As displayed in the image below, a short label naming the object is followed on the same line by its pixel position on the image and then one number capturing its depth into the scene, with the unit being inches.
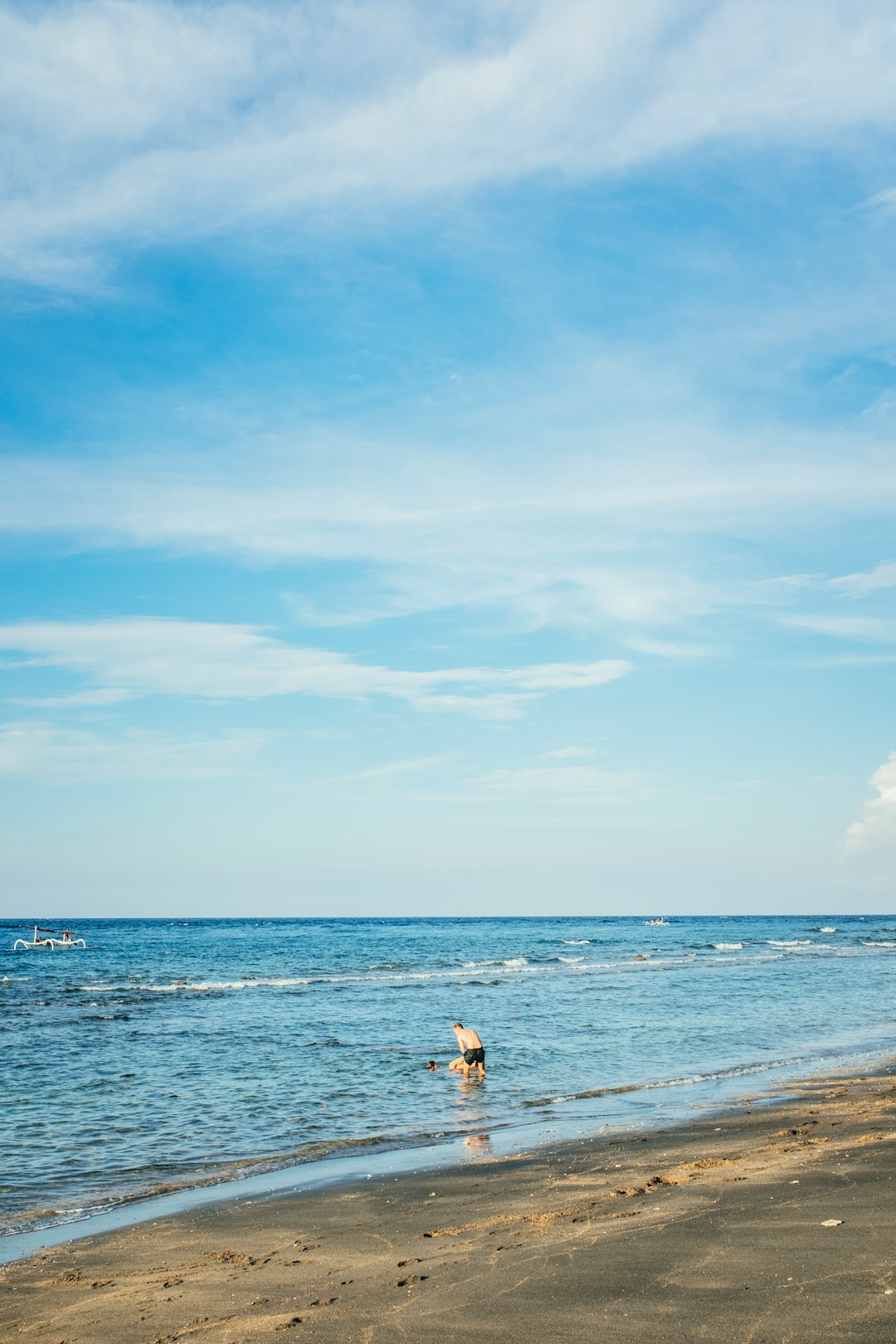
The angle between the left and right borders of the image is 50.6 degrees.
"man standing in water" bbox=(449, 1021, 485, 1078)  769.6
